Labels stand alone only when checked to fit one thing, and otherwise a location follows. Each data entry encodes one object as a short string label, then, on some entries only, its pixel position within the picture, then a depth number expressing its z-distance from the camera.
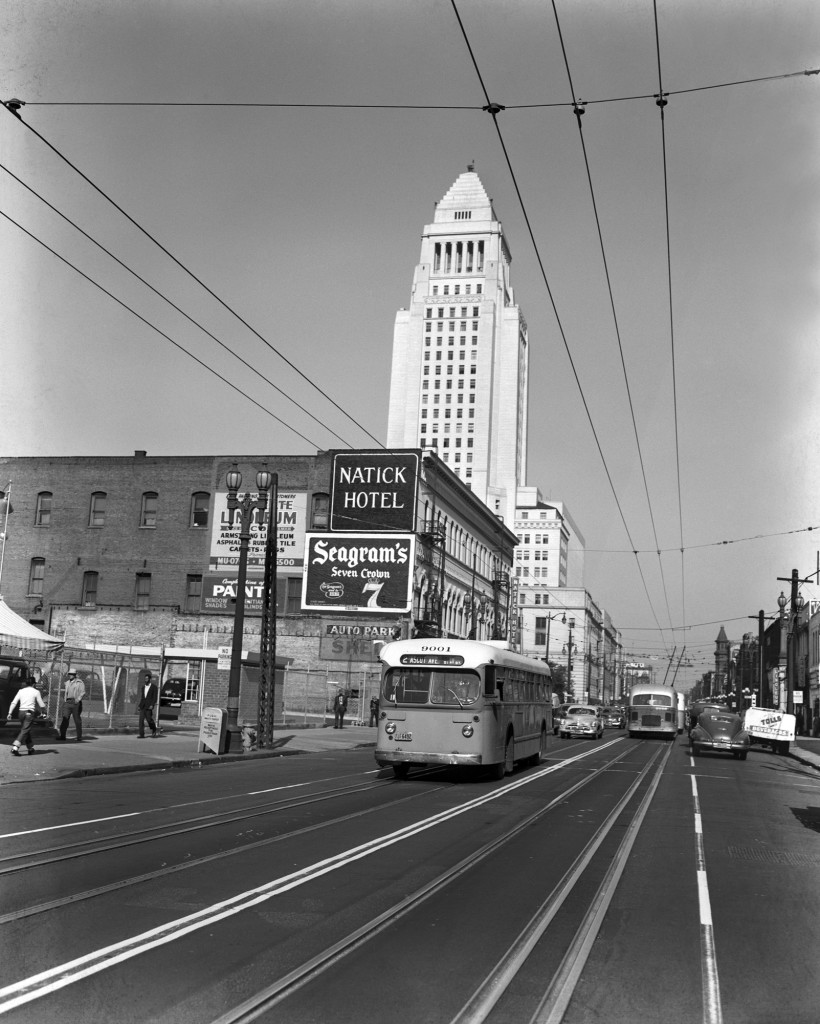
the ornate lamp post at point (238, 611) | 26.31
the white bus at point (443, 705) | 19.80
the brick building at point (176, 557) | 57.97
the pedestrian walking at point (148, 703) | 28.72
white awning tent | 26.88
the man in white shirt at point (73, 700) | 24.55
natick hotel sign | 57.38
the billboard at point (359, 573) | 55.66
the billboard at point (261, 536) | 57.97
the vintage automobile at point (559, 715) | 49.84
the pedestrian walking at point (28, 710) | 20.81
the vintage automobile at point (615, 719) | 77.56
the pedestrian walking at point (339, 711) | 42.83
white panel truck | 40.59
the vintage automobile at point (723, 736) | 34.44
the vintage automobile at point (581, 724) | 48.69
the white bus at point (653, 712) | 52.50
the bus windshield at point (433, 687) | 20.11
